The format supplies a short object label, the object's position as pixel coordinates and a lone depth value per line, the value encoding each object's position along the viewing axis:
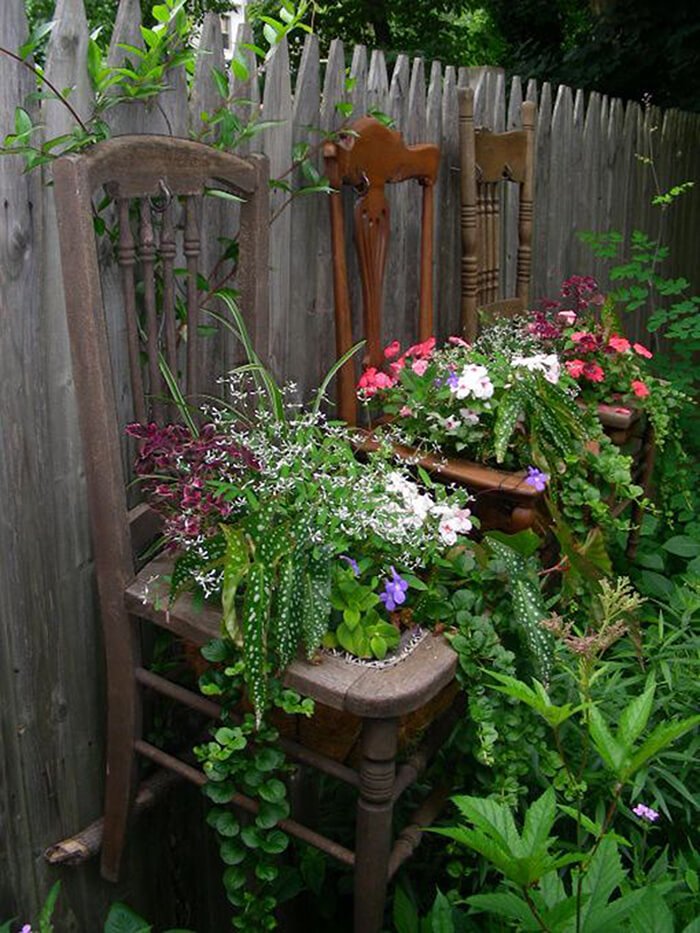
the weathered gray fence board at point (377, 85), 2.63
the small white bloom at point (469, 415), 2.29
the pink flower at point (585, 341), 2.97
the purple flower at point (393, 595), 1.64
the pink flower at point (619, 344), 2.99
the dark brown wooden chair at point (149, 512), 1.55
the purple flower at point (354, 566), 1.63
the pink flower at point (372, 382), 2.43
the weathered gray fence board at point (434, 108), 2.96
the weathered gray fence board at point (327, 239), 2.45
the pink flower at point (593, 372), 2.90
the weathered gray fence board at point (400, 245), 2.79
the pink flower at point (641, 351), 3.03
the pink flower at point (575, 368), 2.86
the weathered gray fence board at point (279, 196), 2.21
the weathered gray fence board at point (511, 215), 3.62
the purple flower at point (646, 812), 1.76
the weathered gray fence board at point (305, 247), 2.35
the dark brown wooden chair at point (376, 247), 2.21
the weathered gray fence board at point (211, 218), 1.99
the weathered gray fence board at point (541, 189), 3.87
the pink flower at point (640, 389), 2.96
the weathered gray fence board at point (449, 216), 3.06
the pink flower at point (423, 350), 2.53
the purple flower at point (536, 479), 2.14
